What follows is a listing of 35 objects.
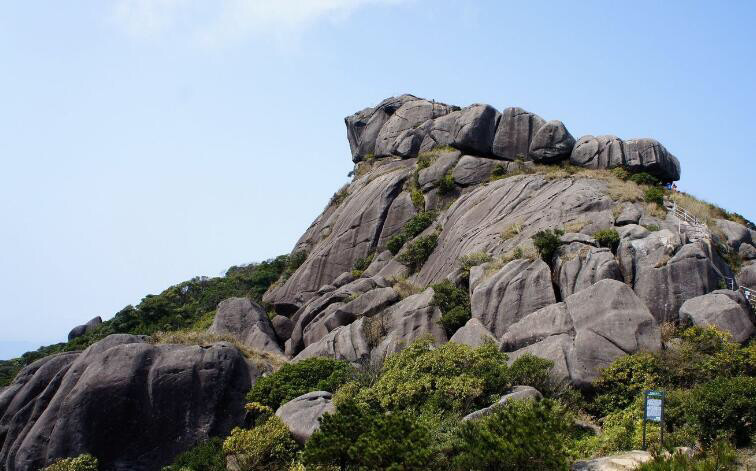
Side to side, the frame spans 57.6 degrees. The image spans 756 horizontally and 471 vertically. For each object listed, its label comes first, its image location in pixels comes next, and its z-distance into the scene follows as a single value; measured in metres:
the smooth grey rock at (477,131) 50.88
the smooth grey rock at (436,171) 49.53
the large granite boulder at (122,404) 25.27
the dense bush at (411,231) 46.12
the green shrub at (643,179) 42.97
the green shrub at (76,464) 23.44
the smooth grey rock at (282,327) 42.34
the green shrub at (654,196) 36.47
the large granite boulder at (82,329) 57.91
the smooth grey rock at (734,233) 37.78
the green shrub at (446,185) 48.17
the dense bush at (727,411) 18.39
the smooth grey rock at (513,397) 20.70
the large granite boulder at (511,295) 29.00
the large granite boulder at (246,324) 39.75
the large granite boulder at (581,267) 28.44
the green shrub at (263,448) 22.28
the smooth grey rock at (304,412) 23.09
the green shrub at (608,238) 30.92
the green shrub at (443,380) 22.73
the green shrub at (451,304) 30.66
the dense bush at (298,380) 26.89
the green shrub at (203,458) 22.97
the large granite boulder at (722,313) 24.62
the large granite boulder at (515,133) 49.78
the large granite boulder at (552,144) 47.75
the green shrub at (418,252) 42.38
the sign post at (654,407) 17.98
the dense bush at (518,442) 16.05
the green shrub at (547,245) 31.34
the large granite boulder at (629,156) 44.62
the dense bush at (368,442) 16.31
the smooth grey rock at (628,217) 33.16
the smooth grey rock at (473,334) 27.62
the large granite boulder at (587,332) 24.11
